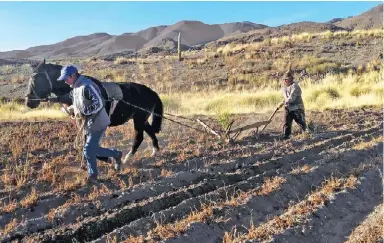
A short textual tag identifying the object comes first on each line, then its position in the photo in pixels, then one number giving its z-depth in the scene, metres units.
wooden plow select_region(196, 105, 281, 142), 11.37
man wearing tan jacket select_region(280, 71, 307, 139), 12.33
